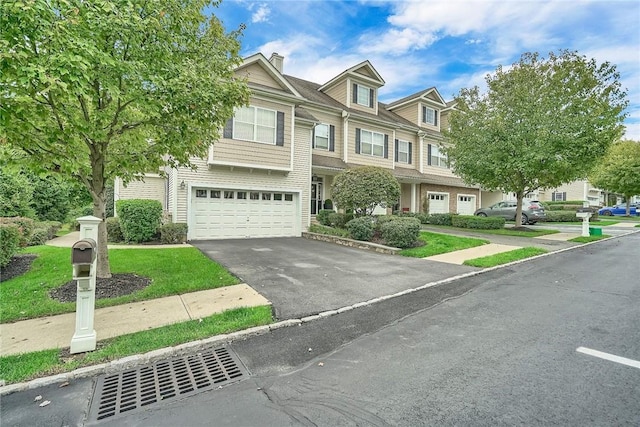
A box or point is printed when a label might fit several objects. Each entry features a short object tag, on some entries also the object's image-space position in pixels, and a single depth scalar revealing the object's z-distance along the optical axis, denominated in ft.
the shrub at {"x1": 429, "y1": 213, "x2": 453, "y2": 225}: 64.34
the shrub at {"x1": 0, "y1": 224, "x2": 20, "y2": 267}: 23.26
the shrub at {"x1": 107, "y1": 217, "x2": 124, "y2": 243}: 39.47
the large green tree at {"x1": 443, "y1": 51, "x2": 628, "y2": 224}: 45.60
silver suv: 73.05
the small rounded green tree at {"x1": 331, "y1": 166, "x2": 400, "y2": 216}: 41.96
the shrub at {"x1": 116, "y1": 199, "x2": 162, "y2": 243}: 37.42
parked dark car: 115.85
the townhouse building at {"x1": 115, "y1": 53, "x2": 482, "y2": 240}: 43.52
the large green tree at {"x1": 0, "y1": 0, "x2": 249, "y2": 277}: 13.00
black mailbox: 11.97
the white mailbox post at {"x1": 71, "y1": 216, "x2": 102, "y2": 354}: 12.03
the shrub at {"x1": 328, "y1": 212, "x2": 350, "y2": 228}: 48.49
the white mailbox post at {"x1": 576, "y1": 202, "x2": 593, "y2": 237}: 48.42
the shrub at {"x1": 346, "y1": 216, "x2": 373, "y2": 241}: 40.68
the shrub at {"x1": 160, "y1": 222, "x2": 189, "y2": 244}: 38.47
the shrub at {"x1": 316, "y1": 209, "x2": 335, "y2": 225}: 52.26
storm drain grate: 9.34
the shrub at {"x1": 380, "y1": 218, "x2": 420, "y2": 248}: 36.73
